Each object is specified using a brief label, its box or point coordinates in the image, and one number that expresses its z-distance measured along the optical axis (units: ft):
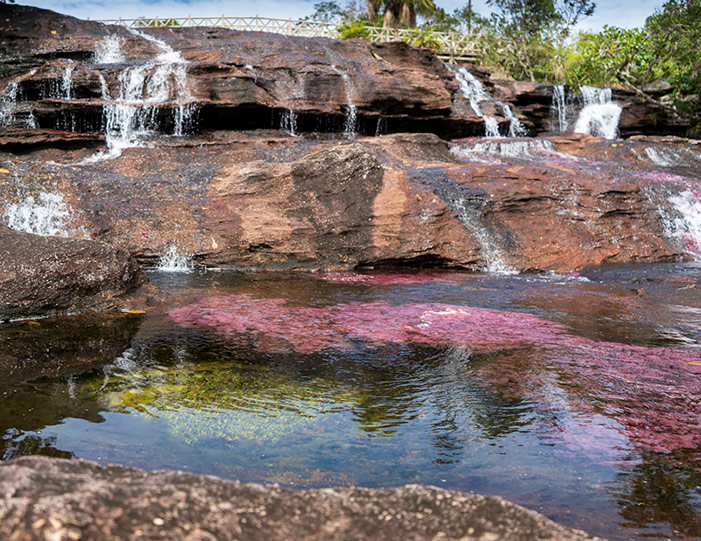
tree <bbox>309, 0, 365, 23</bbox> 150.82
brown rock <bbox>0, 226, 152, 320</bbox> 22.56
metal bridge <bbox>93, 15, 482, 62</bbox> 101.78
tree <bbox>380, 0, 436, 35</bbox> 119.65
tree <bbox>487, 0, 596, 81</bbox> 96.78
